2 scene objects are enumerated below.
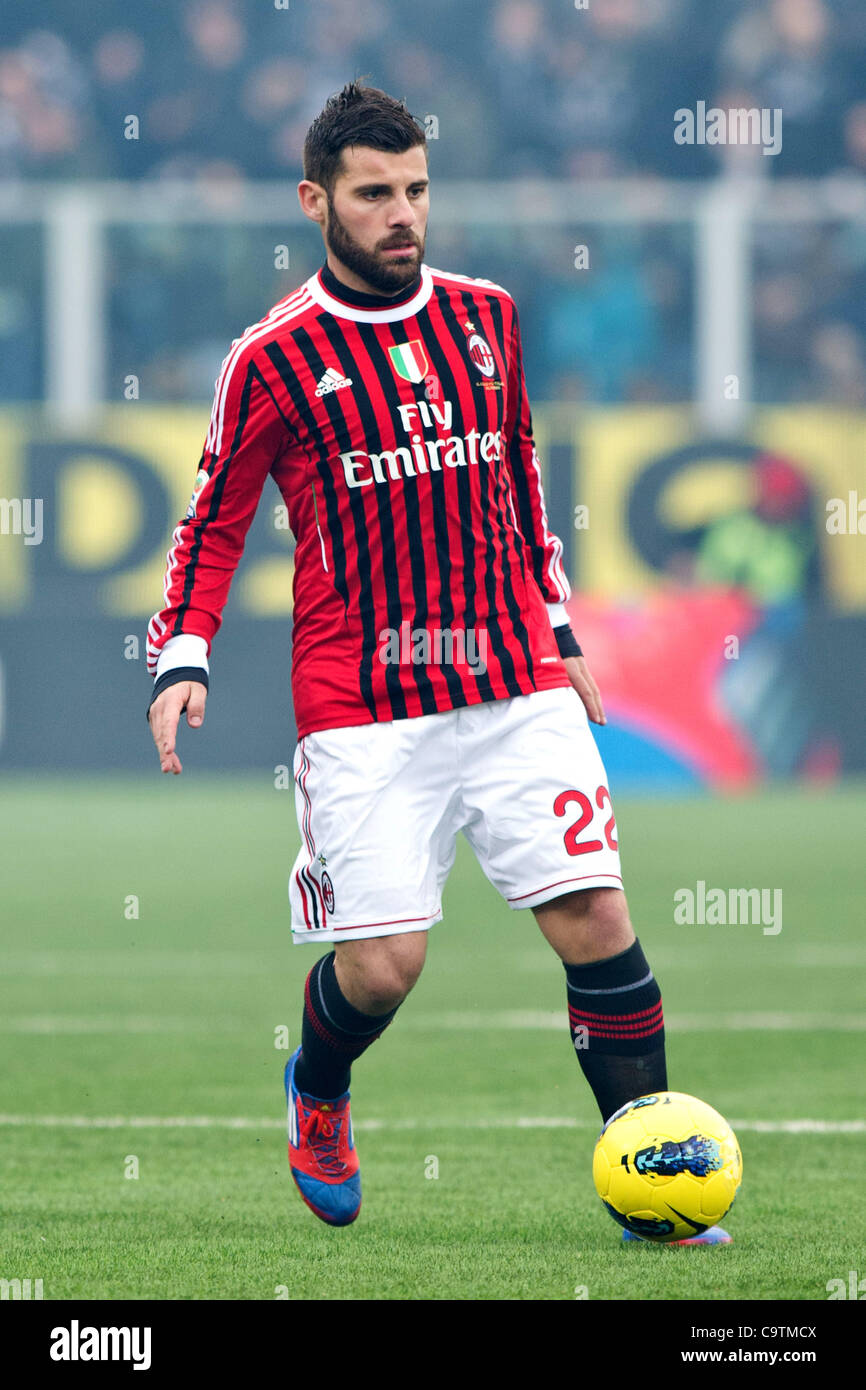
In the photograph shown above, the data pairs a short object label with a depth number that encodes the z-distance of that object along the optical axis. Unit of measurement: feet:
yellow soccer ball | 24.17
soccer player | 24.95
